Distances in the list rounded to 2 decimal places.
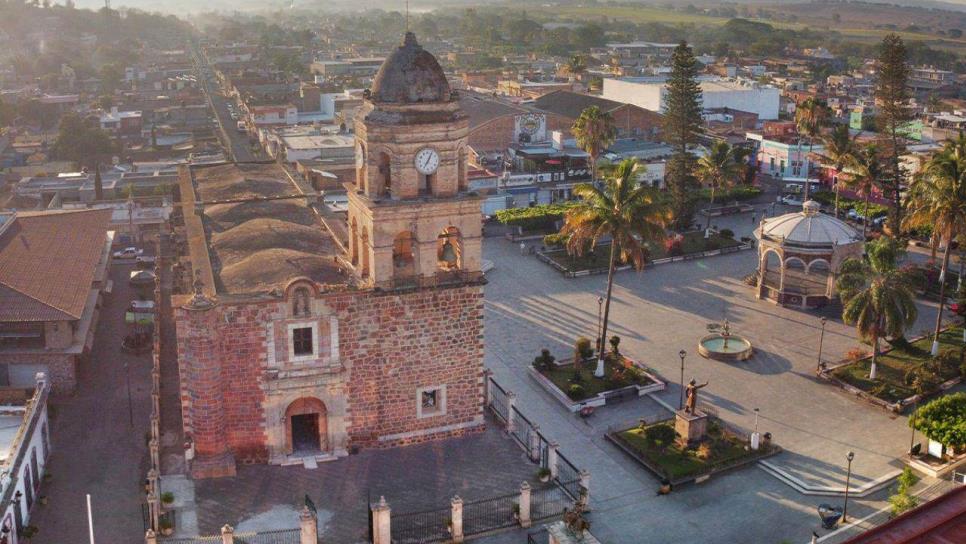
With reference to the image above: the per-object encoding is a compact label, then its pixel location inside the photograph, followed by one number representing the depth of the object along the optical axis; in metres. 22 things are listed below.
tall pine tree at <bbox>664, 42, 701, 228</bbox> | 60.69
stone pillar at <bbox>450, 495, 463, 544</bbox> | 26.27
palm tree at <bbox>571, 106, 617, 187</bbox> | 62.97
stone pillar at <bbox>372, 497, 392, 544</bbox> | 25.47
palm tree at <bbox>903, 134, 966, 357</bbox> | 44.00
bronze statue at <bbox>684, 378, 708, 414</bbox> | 33.16
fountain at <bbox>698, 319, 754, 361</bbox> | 41.28
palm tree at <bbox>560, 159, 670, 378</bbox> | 38.72
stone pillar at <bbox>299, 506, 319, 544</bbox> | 24.95
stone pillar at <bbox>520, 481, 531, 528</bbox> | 27.27
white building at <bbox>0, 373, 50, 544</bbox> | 26.58
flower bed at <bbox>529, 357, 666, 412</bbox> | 37.28
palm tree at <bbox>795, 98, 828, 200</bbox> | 67.12
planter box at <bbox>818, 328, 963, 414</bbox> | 36.47
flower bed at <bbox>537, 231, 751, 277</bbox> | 53.27
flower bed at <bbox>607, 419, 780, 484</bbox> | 31.50
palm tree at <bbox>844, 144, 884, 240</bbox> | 57.91
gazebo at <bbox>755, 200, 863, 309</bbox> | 48.00
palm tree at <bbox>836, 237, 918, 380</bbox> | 37.00
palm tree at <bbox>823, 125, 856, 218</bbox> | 60.28
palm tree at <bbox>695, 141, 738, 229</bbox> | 60.19
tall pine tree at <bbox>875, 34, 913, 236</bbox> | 59.31
